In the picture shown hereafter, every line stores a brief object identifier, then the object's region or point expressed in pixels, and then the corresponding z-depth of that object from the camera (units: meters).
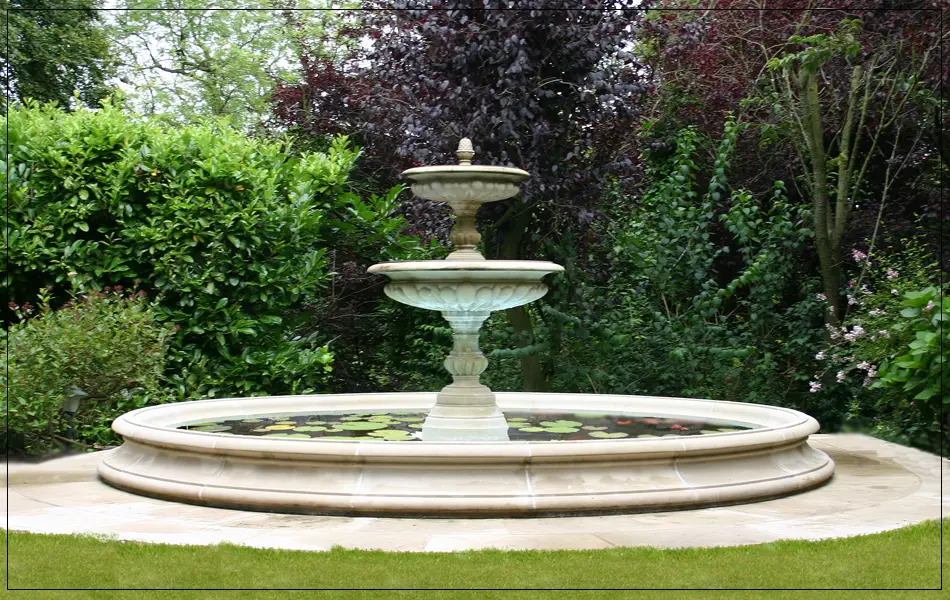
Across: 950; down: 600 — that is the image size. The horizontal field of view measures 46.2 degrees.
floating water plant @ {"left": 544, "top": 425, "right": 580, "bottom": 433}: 9.64
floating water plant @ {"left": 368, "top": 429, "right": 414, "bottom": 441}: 9.12
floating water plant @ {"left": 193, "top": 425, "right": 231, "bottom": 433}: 9.43
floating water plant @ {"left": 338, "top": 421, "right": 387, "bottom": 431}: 9.73
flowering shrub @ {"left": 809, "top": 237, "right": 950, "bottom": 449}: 10.30
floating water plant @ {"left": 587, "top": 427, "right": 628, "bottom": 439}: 9.23
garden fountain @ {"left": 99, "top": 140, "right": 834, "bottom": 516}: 7.10
